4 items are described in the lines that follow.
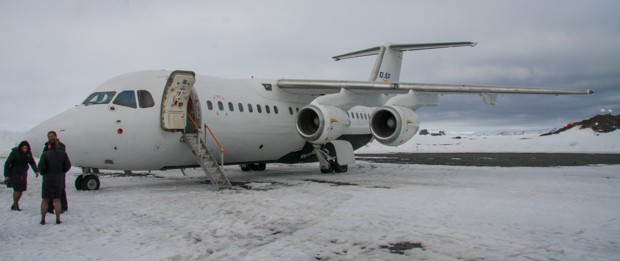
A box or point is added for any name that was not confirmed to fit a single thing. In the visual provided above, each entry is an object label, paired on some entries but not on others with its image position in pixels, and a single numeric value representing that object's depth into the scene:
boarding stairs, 11.16
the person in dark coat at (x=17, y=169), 7.78
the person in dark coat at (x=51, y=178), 6.64
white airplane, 10.19
